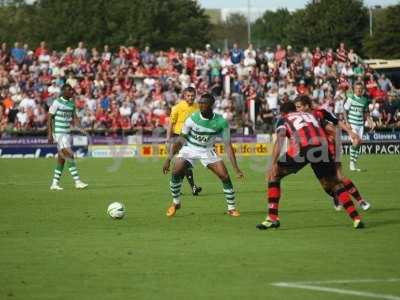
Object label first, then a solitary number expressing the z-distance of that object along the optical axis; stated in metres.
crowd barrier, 42.53
